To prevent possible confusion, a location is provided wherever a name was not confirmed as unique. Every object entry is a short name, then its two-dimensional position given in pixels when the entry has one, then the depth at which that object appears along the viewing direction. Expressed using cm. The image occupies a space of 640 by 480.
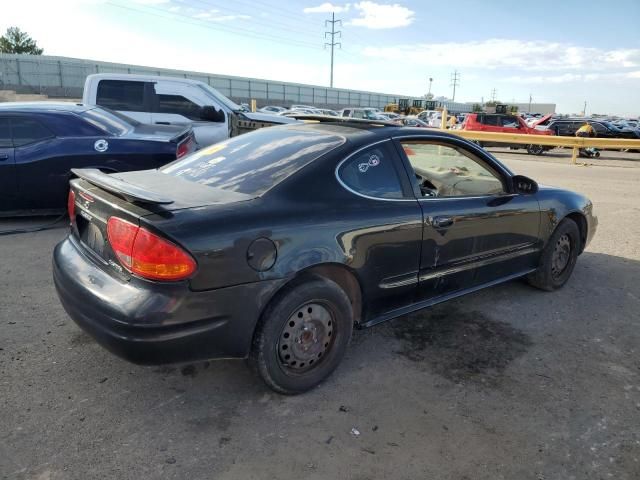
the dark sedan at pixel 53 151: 569
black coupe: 235
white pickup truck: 887
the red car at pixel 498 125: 2017
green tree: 6112
